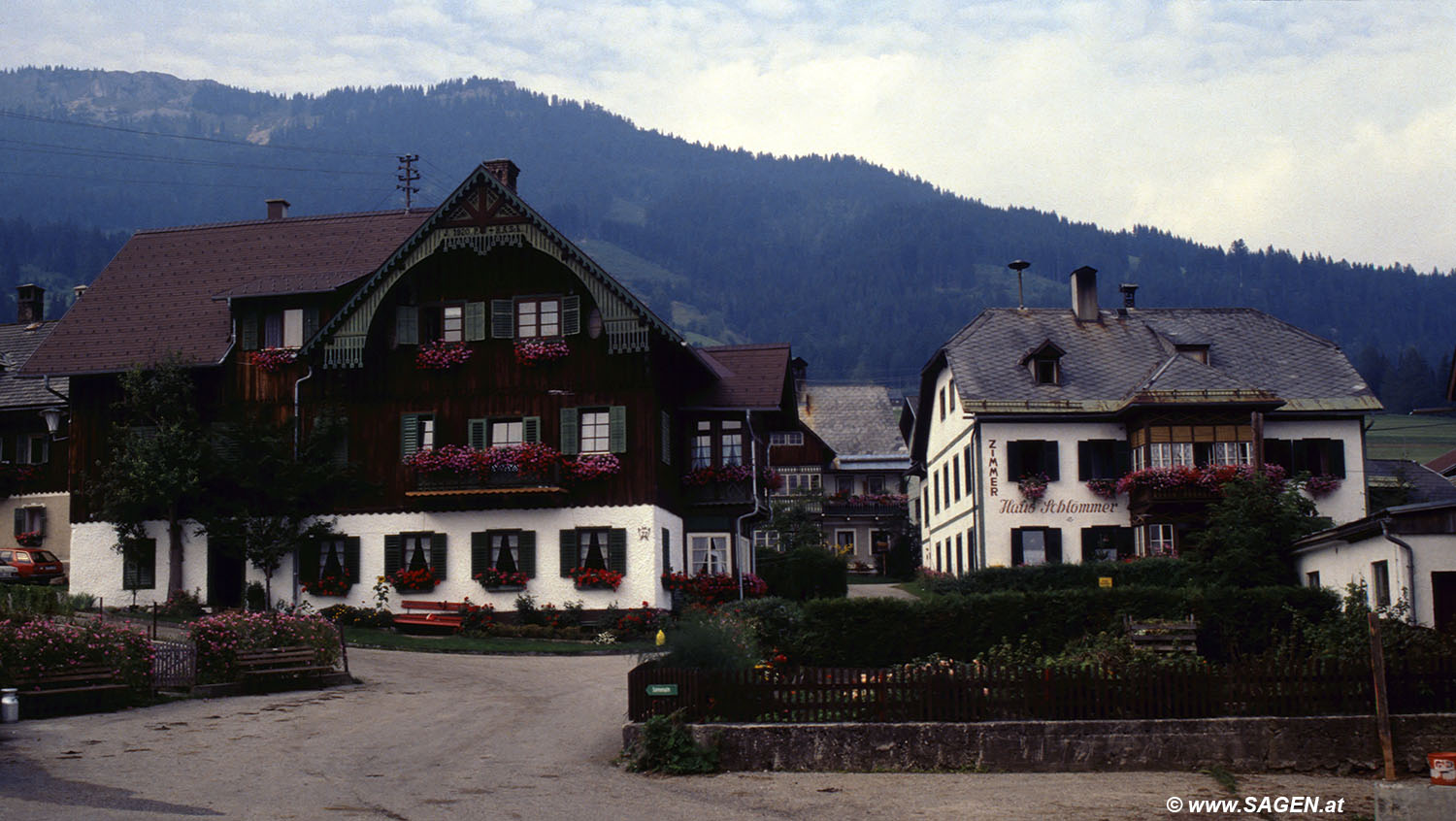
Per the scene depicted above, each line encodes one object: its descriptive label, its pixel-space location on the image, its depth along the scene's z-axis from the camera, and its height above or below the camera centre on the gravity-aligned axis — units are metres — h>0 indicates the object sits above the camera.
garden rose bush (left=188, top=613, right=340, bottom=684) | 28.62 -0.91
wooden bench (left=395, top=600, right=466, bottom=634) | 40.94 -0.78
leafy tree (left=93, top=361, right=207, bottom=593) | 41.69 +3.60
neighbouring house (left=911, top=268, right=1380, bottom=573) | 48.62 +4.46
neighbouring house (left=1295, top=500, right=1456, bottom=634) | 30.86 +0.14
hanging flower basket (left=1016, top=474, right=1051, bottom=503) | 49.59 +2.80
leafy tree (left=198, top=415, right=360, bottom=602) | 42.12 +2.77
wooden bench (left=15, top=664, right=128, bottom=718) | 25.02 -1.61
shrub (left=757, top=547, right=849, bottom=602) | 44.59 +0.06
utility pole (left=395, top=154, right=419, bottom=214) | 49.16 +13.38
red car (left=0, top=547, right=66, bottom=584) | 47.06 +0.91
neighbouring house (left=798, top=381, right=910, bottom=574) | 76.94 +5.74
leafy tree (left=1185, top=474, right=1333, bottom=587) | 38.41 +0.88
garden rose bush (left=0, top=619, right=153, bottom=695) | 24.92 -0.94
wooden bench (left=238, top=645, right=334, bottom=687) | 28.73 -1.45
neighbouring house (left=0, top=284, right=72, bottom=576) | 52.59 +4.27
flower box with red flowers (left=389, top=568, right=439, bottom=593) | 41.97 +0.16
